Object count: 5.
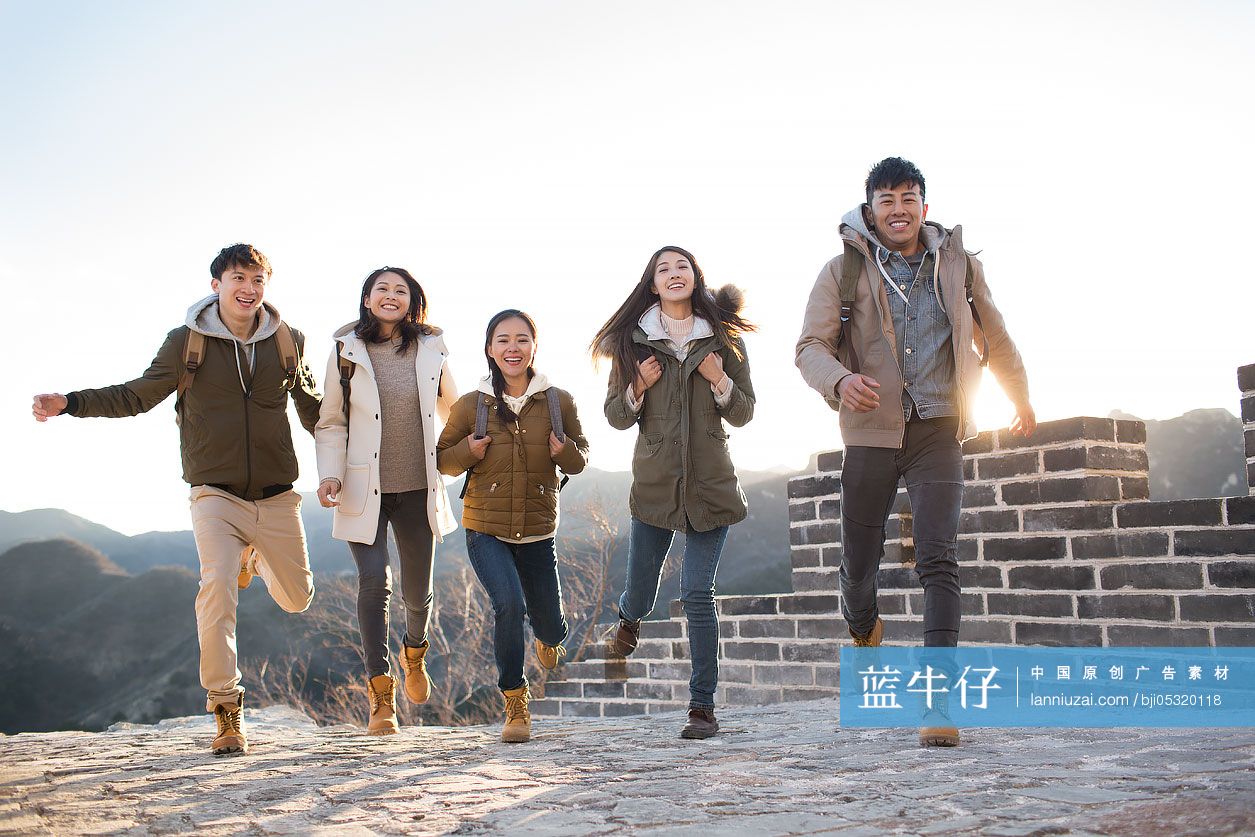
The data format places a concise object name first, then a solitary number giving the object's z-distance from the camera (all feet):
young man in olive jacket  12.99
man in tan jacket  11.85
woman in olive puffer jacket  13.71
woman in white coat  14.73
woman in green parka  13.16
